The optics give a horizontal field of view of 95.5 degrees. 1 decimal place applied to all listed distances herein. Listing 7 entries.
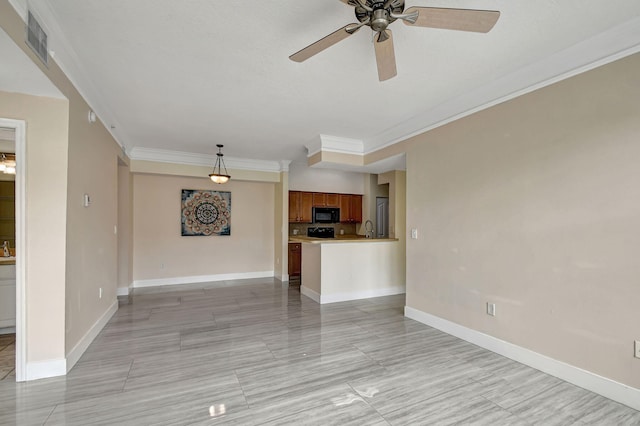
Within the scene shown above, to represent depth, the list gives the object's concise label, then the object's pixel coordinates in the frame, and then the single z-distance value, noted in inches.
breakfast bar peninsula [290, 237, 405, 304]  184.1
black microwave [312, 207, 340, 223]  291.6
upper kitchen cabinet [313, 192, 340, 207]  291.7
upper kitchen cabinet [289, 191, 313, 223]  280.5
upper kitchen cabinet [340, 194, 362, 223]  304.5
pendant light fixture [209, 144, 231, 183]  201.6
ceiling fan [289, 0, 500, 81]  60.4
